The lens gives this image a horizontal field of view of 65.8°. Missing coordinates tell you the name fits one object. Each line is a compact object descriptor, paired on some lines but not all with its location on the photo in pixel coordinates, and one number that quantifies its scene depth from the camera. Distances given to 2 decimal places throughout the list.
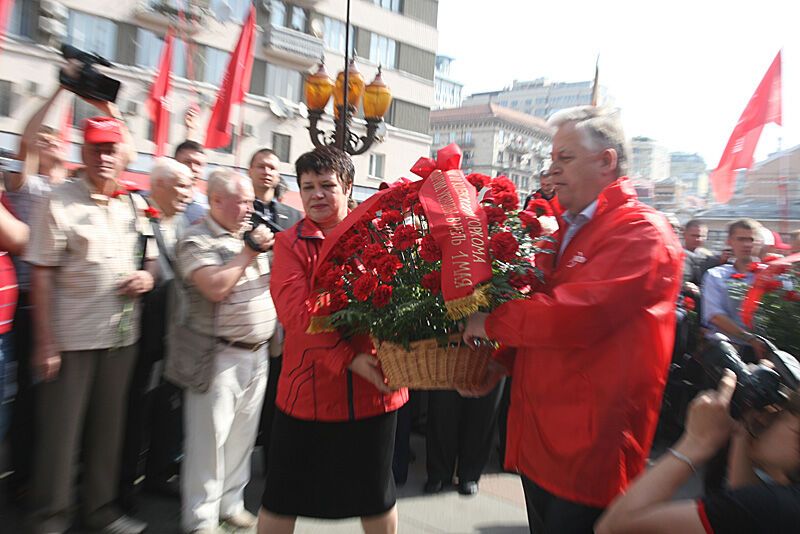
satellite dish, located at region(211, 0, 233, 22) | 23.25
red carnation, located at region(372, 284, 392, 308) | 2.04
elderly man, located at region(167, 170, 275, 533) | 3.21
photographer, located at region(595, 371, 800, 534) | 1.37
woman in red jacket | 2.46
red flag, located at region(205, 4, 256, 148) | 7.20
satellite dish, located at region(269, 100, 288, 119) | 25.00
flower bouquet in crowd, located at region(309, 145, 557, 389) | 1.96
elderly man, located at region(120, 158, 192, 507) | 3.48
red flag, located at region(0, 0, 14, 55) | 3.83
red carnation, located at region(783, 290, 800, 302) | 2.71
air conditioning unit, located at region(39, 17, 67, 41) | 20.12
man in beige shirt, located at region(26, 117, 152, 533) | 2.85
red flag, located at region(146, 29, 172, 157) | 7.16
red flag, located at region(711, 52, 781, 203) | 6.19
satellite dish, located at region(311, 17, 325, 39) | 27.12
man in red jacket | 1.79
